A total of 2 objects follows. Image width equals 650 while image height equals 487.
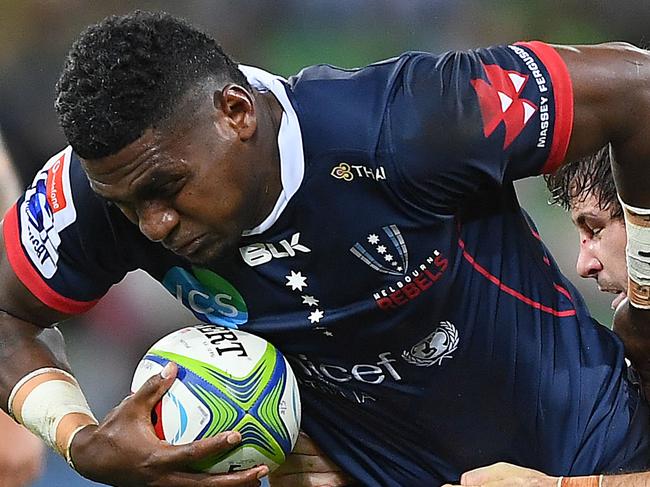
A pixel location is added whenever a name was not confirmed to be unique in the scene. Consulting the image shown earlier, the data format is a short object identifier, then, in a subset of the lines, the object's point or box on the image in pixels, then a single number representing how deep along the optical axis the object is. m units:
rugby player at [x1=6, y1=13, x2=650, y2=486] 10.69
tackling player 11.22
